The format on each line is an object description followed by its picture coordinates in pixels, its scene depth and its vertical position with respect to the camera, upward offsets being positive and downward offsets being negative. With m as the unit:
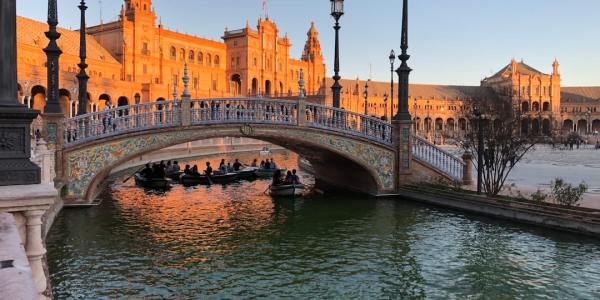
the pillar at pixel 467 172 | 20.97 -1.25
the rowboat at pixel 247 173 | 28.50 -1.76
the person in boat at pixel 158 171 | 24.61 -1.43
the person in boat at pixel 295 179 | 22.27 -1.65
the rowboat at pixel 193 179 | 25.66 -1.89
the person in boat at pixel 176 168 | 27.88 -1.46
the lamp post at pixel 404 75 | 19.69 +2.59
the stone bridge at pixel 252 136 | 16.89 +0.18
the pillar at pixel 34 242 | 5.05 -1.00
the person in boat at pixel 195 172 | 25.78 -1.54
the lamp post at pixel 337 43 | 21.50 +4.39
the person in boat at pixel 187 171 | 26.00 -1.50
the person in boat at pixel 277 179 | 22.21 -1.63
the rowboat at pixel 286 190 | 21.52 -2.04
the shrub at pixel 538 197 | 15.51 -1.70
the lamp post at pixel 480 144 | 16.89 -0.08
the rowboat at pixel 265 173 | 29.89 -1.83
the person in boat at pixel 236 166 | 29.42 -1.41
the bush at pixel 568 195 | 14.78 -1.55
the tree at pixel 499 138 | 17.73 +0.13
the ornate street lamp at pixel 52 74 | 15.97 +2.18
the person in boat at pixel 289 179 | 22.12 -1.64
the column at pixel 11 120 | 5.52 +0.24
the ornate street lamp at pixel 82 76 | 20.39 +2.62
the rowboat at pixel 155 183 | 24.09 -1.95
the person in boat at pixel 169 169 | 27.86 -1.50
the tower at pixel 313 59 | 119.31 +19.49
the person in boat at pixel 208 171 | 26.25 -1.55
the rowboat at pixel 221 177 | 26.30 -1.86
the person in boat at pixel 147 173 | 24.70 -1.52
